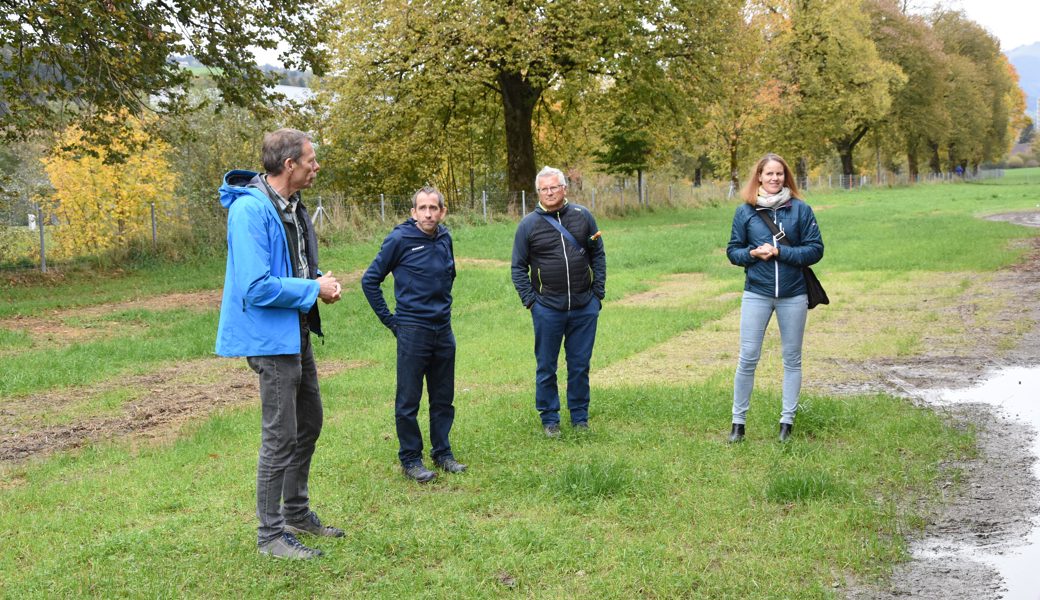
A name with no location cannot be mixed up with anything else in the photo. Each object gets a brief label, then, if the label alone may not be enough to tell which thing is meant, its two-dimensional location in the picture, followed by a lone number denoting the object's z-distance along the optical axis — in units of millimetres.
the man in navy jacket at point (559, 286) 7324
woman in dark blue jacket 6828
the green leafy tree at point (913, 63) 66812
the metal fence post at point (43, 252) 21141
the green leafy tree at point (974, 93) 75938
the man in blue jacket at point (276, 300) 4492
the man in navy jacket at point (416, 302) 6363
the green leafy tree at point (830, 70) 57625
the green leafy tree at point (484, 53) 28812
